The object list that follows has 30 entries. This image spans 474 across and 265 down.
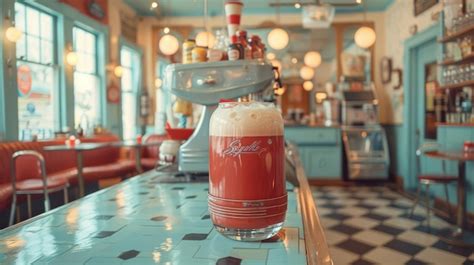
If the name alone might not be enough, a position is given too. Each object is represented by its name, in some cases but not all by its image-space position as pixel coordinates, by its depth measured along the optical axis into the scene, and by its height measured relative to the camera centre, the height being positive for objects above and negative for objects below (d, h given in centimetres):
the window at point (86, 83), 589 +78
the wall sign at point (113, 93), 651 +64
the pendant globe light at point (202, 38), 418 +103
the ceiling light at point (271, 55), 827 +158
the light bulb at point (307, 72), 781 +112
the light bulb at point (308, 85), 866 +95
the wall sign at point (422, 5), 523 +172
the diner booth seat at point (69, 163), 396 -46
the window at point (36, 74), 463 +75
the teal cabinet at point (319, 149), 678 -41
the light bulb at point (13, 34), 406 +106
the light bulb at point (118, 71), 640 +100
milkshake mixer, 134 +16
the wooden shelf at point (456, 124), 403 +0
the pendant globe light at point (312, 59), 690 +123
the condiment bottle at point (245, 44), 146 +33
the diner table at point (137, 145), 473 -20
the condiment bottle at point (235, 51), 137 +28
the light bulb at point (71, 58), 531 +102
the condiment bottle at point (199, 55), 147 +29
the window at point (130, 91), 736 +76
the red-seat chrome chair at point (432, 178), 400 -58
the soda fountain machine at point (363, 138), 668 -23
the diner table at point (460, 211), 352 -86
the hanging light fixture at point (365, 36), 511 +120
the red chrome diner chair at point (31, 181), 365 -54
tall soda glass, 75 -9
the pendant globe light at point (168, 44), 495 +112
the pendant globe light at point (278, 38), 541 +127
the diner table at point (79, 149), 416 -20
